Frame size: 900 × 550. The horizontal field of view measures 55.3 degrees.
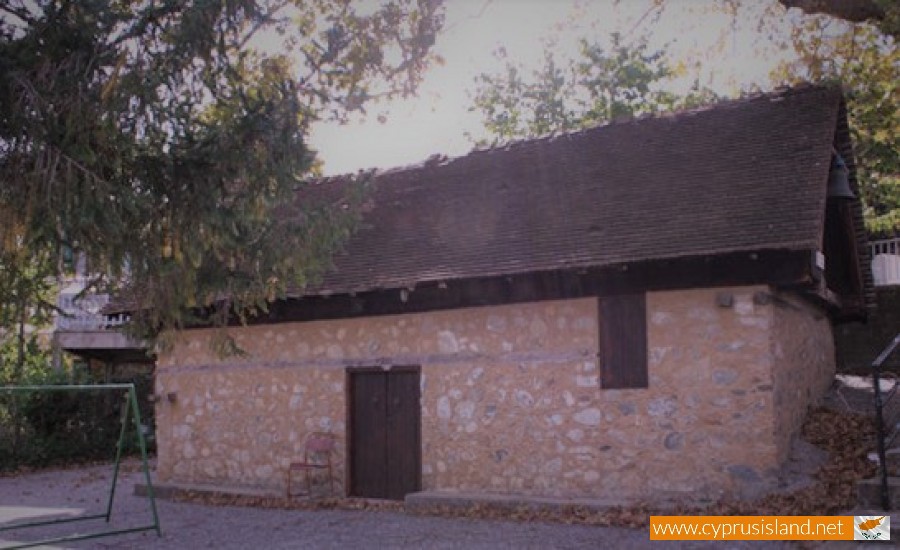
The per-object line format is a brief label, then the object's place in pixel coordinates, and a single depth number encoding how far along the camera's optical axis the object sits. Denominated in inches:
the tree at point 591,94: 1072.2
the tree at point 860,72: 513.3
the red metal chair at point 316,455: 469.4
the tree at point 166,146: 258.5
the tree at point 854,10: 409.7
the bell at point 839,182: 440.1
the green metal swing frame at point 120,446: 372.5
